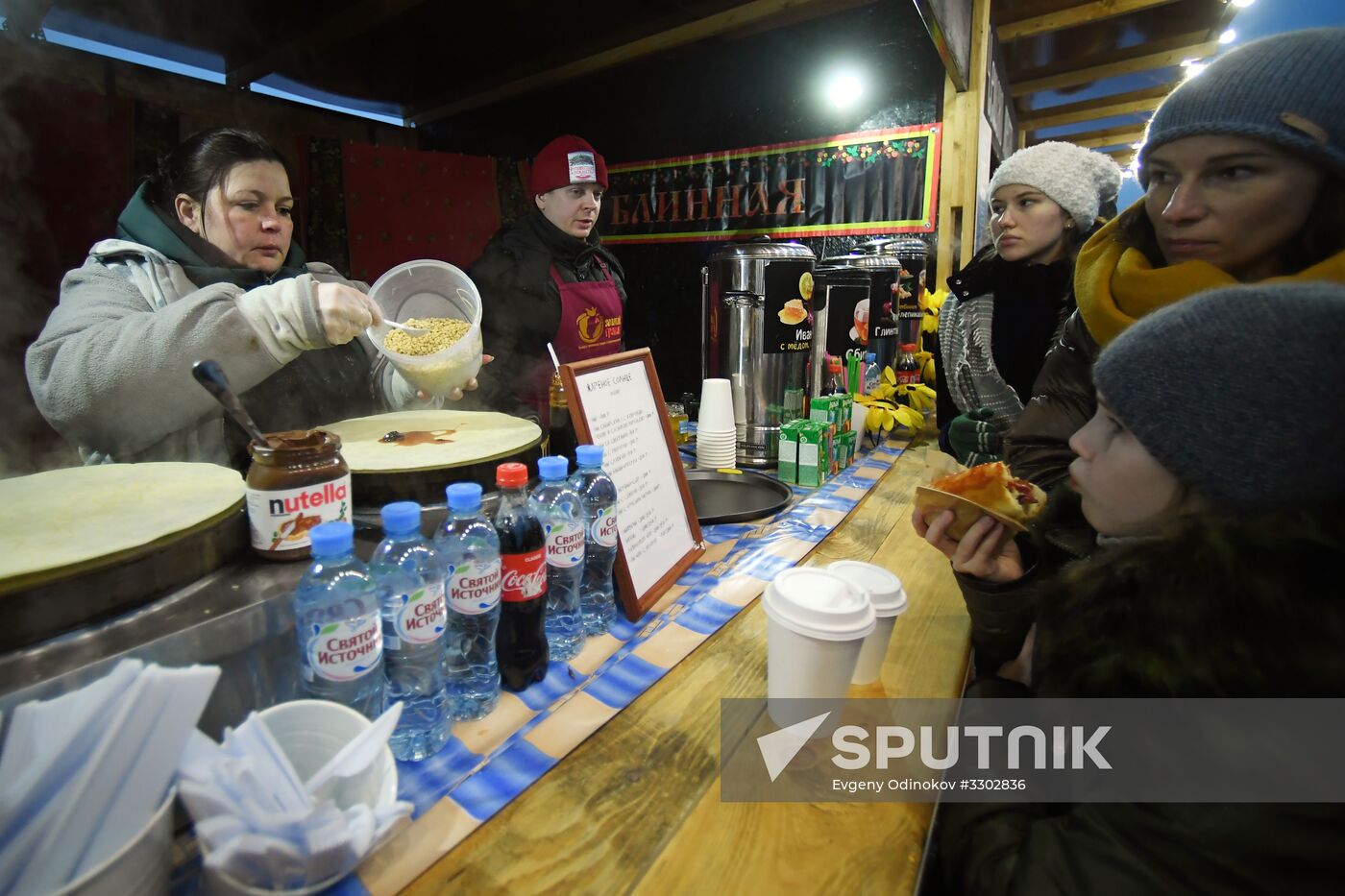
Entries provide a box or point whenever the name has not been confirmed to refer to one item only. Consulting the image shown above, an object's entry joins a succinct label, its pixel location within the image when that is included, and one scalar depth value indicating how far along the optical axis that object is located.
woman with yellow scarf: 1.18
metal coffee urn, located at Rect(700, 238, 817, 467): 2.31
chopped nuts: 1.53
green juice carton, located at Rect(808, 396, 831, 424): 2.24
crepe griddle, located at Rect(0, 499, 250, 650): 0.66
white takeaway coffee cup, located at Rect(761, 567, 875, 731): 0.83
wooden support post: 3.40
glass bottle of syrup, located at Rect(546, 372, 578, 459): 1.38
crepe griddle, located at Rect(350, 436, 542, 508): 1.07
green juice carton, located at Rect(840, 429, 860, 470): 2.33
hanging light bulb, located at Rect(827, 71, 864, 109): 4.11
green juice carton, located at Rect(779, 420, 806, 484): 2.10
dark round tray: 1.74
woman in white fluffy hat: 2.27
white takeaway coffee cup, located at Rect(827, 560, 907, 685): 1.00
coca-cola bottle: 0.92
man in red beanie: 2.91
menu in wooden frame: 1.20
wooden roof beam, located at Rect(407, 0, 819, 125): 4.05
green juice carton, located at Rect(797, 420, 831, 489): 2.07
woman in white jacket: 1.22
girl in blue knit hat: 0.62
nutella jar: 0.86
